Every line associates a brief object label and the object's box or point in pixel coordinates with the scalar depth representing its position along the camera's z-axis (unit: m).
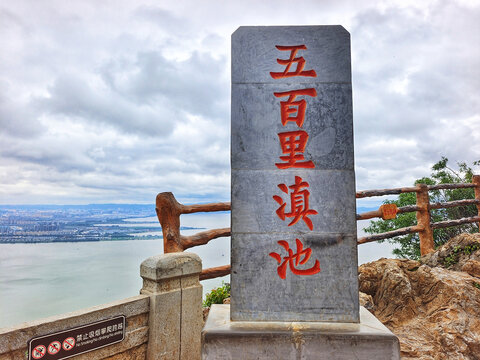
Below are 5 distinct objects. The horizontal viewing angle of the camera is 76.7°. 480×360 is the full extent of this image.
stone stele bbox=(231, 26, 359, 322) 2.50
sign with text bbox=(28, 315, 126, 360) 2.66
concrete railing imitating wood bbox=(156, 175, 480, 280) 4.57
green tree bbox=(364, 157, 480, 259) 8.63
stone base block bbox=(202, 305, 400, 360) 2.26
